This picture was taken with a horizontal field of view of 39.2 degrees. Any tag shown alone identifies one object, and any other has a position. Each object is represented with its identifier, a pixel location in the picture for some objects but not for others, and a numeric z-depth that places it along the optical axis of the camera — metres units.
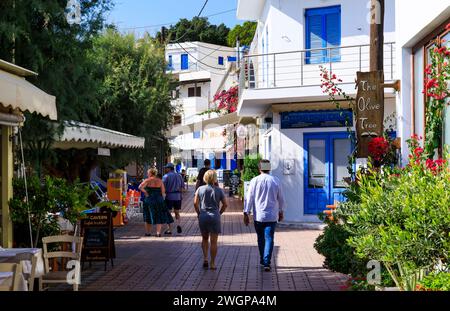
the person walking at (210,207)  10.73
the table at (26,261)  6.64
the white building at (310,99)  18.25
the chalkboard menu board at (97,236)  10.95
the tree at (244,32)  49.53
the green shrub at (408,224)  5.04
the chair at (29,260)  6.25
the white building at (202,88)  45.00
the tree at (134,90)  22.22
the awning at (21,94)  6.90
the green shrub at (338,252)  7.80
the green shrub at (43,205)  9.09
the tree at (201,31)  44.58
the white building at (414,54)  8.48
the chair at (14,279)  5.30
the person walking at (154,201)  15.43
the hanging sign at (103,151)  17.67
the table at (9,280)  5.43
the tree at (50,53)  9.09
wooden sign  10.34
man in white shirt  10.62
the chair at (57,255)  7.90
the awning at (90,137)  12.77
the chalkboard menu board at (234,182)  31.58
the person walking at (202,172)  16.28
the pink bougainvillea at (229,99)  32.06
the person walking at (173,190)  16.59
